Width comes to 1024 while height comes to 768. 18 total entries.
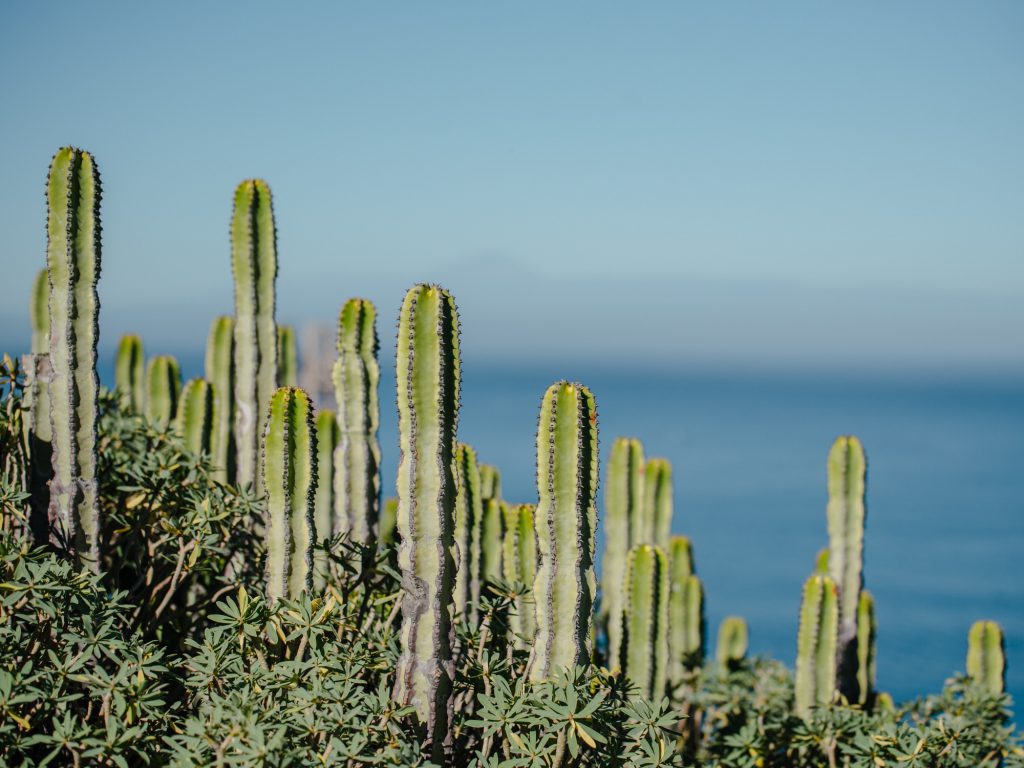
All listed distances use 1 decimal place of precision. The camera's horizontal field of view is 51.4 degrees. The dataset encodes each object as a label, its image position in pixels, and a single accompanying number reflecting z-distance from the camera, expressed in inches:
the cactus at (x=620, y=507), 333.4
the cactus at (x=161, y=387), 362.6
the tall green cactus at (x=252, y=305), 278.7
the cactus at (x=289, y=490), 205.8
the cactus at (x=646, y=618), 272.5
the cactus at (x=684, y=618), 353.3
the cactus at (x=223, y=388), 311.1
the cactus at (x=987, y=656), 319.0
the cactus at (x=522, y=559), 241.6
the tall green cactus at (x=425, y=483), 195.5
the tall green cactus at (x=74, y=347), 221.3
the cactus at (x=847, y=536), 329.1
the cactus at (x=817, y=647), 293.9
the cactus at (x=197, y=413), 308.7
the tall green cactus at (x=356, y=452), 263.0
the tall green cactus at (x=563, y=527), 200.1
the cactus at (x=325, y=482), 258.0
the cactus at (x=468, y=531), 244.7
